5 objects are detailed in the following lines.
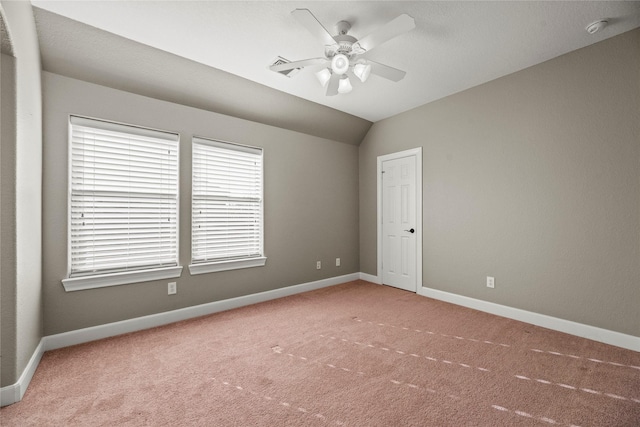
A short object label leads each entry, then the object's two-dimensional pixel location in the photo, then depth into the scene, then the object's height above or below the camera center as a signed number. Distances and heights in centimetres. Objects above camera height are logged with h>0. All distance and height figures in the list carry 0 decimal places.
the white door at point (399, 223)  435 -13
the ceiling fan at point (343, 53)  198 +131
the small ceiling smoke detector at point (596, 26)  236 +158
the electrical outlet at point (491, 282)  344 -80
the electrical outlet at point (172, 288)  321 -82
